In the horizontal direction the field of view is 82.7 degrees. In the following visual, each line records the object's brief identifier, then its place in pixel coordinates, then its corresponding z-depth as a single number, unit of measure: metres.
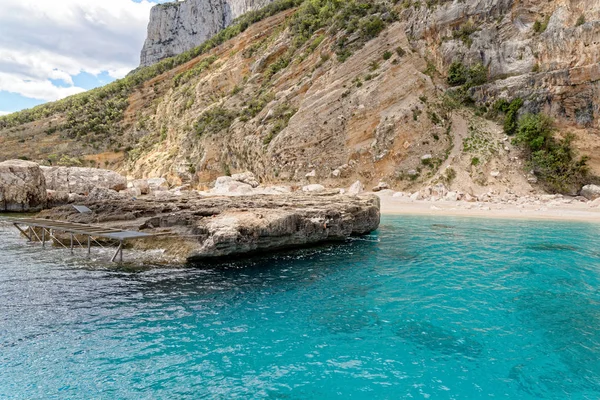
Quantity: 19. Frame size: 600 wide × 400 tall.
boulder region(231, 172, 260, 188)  37.19
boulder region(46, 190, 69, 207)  28.05
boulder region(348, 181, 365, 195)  32.92
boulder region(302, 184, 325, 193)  32.00
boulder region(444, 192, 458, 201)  29.81
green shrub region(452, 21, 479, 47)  38.34
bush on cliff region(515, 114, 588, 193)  29.84
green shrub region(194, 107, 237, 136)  47.00
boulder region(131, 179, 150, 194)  34.34
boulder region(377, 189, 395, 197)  32.28
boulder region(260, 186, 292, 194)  32.58
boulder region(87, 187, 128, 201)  23.48
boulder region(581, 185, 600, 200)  27.95
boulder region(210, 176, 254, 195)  33.22
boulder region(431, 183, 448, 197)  30.88
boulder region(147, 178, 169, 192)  39.18
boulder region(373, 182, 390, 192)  33.78
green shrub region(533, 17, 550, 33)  34.59
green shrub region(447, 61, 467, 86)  38.60
